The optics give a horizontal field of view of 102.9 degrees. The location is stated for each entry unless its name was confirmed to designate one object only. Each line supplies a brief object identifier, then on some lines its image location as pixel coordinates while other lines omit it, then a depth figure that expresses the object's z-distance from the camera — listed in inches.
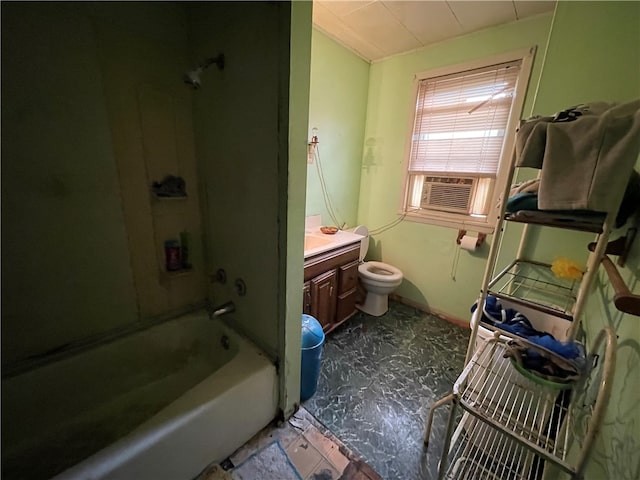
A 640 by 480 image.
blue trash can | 56.6
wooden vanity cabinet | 70.8
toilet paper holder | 83.2
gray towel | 30.6
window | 75.3
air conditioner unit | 86.4
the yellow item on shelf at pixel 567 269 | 53.4
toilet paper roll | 82.6
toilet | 89.6
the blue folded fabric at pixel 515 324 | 38.6
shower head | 43.2
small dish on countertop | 89.6
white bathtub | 37.0
